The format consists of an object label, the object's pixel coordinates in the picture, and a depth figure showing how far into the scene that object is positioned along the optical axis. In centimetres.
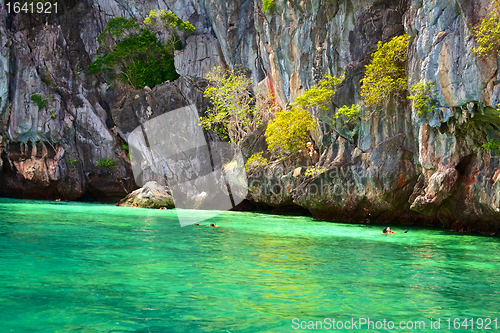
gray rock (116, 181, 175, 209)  2622
